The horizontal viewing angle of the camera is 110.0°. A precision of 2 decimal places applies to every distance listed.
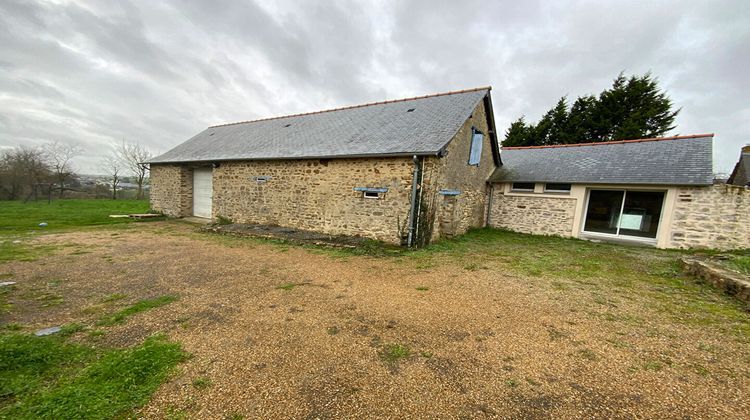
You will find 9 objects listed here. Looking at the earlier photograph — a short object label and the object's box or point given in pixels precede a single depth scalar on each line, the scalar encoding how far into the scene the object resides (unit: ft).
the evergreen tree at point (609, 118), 66.23
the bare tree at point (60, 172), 64.02
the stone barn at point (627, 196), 26.20
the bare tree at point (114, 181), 72.49
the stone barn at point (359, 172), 24.90
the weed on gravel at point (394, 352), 8.74
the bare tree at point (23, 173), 54.13
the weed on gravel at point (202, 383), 7.23
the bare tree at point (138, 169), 77.66
